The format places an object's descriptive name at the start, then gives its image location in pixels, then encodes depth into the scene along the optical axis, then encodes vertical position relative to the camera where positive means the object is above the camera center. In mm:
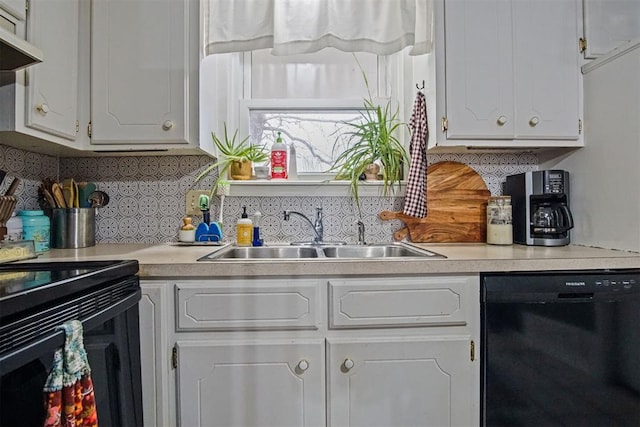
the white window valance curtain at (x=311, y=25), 1749 +892
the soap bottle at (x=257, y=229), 1808 -62
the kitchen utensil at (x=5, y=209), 1398 +32
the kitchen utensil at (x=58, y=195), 1690 +100
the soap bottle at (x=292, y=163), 1971 +278
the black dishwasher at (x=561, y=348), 1305 -461
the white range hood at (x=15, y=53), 1080 +503
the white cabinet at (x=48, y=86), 1283 +478
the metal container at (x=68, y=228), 1671 -46
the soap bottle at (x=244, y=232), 1782 -72
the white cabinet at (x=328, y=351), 1270 -457
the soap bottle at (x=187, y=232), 1770 -71
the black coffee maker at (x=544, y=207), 1683 +37
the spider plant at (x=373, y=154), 1890 +316
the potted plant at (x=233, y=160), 1905 +289
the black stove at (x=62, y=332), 678 -236
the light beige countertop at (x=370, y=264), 1265 -164
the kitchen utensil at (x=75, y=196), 1751 +99
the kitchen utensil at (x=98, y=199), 1854 +90
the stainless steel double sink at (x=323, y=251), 1750 -163
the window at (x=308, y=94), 2039 +663
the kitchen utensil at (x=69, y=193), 1731 +112
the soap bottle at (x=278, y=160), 1925 +288
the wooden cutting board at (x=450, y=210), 1893 +29
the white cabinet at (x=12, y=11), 1213 +676
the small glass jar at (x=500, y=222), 1745 -30
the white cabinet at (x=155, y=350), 1261 -441
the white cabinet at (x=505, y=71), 1629 +625
